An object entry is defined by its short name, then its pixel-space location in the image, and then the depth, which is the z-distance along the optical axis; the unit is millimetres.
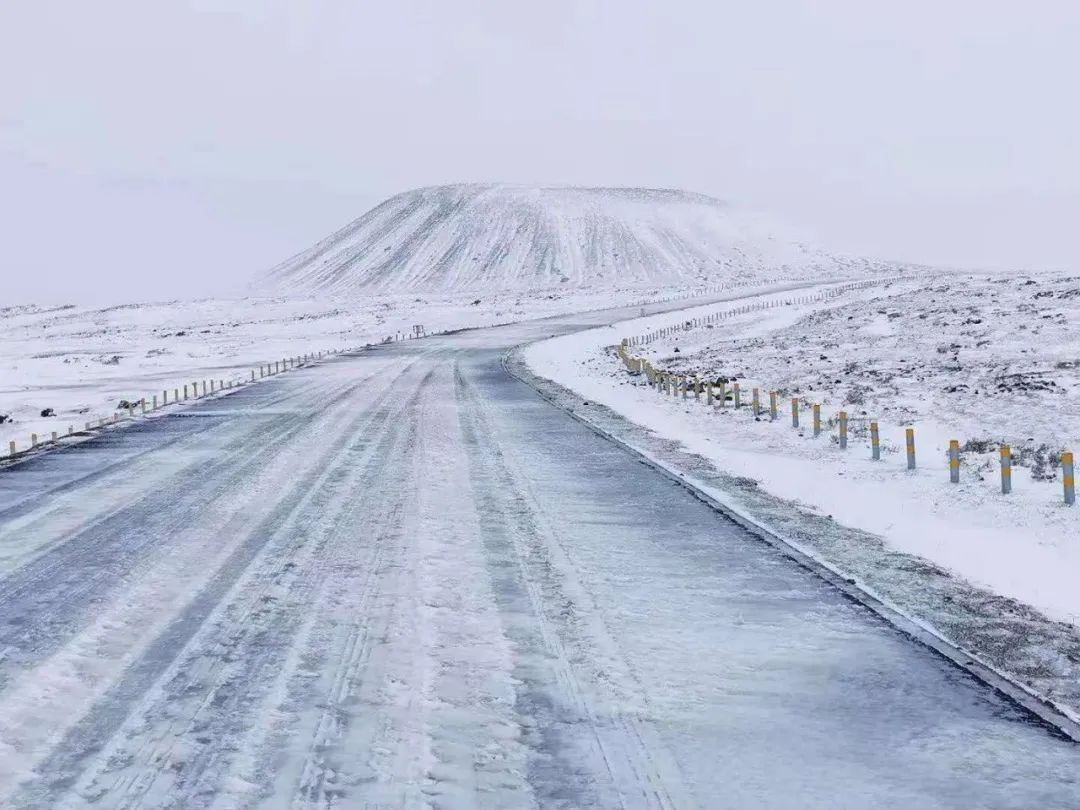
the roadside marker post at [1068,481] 12616
